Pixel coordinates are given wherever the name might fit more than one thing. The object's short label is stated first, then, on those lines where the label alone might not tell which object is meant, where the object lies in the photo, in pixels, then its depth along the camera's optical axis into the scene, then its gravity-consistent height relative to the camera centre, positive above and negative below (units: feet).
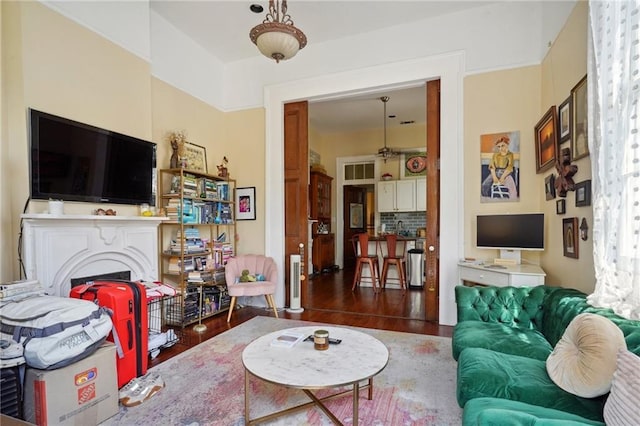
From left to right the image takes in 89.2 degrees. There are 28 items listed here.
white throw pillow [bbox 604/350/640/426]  3.50 -2.11
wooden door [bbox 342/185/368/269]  26.78 -0.76
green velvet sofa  4.11 -2.73
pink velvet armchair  12.67 -2.71
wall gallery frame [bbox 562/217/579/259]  8.34 -0.75
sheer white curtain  5.60 +1.07
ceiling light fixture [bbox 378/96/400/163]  20.15 +4.01
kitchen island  19.73 -2.49
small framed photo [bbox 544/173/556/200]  9.80 +0.68
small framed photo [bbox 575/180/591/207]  7.58 +0.37
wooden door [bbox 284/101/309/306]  14.97 +1.43
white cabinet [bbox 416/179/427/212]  22.80 +1.12
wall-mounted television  8.54 +1.50
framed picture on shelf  13.70 +2.43
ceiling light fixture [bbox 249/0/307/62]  7.66 +4.19
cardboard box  5.69 -3.35
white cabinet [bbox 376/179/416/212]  23.16 +1.05
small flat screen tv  10.24 -0.74
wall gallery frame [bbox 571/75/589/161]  7.73 +2.17
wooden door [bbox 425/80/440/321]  12.68 +0.22
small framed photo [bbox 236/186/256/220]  15.58 +0.41
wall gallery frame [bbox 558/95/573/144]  8.70 +2.47
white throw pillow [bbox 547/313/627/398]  4.37 -2.16
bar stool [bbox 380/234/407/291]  18.22 -2.86
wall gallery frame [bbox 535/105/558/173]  9.62 +2.15
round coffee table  5.33 -2.78
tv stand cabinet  9.32 -2.03
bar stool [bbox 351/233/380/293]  18.14 -2.80
